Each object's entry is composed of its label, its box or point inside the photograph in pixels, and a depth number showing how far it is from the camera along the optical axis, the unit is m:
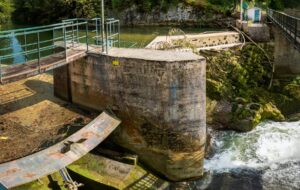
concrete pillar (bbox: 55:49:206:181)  13.59
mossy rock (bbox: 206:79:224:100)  19.27
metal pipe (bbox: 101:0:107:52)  14.72
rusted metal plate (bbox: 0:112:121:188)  10.64
